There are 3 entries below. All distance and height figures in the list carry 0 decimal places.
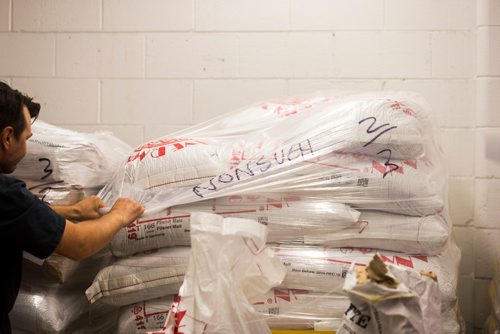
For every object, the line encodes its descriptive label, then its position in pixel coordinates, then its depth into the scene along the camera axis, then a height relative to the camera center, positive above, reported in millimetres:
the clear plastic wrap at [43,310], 1508 -426
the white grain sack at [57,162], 1557 +23
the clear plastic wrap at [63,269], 1522 -315
